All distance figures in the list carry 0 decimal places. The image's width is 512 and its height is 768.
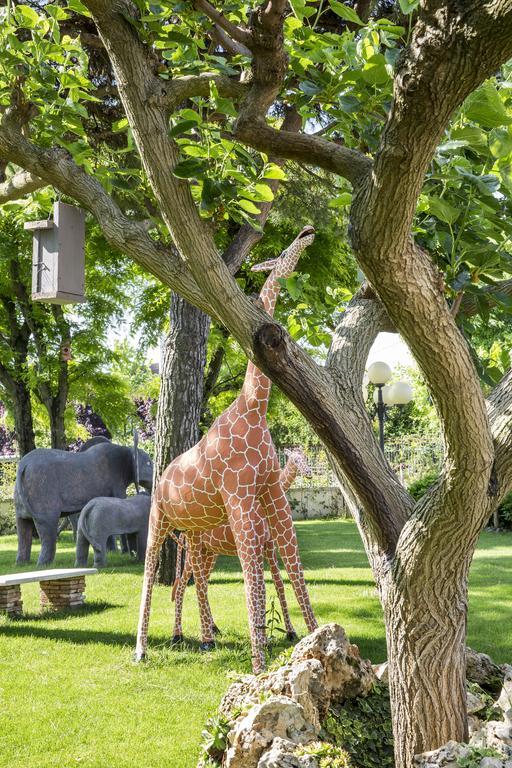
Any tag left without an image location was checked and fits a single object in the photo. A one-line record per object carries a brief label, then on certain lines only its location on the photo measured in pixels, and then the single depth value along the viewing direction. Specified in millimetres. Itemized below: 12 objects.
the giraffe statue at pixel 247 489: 4934
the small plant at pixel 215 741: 3205
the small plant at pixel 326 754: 2857
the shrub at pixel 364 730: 3178
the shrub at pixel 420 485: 17281
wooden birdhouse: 4672
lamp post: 12680
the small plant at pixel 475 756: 2617
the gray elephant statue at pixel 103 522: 10328
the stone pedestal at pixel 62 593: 7727
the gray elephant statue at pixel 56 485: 11383
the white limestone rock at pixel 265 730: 2957
